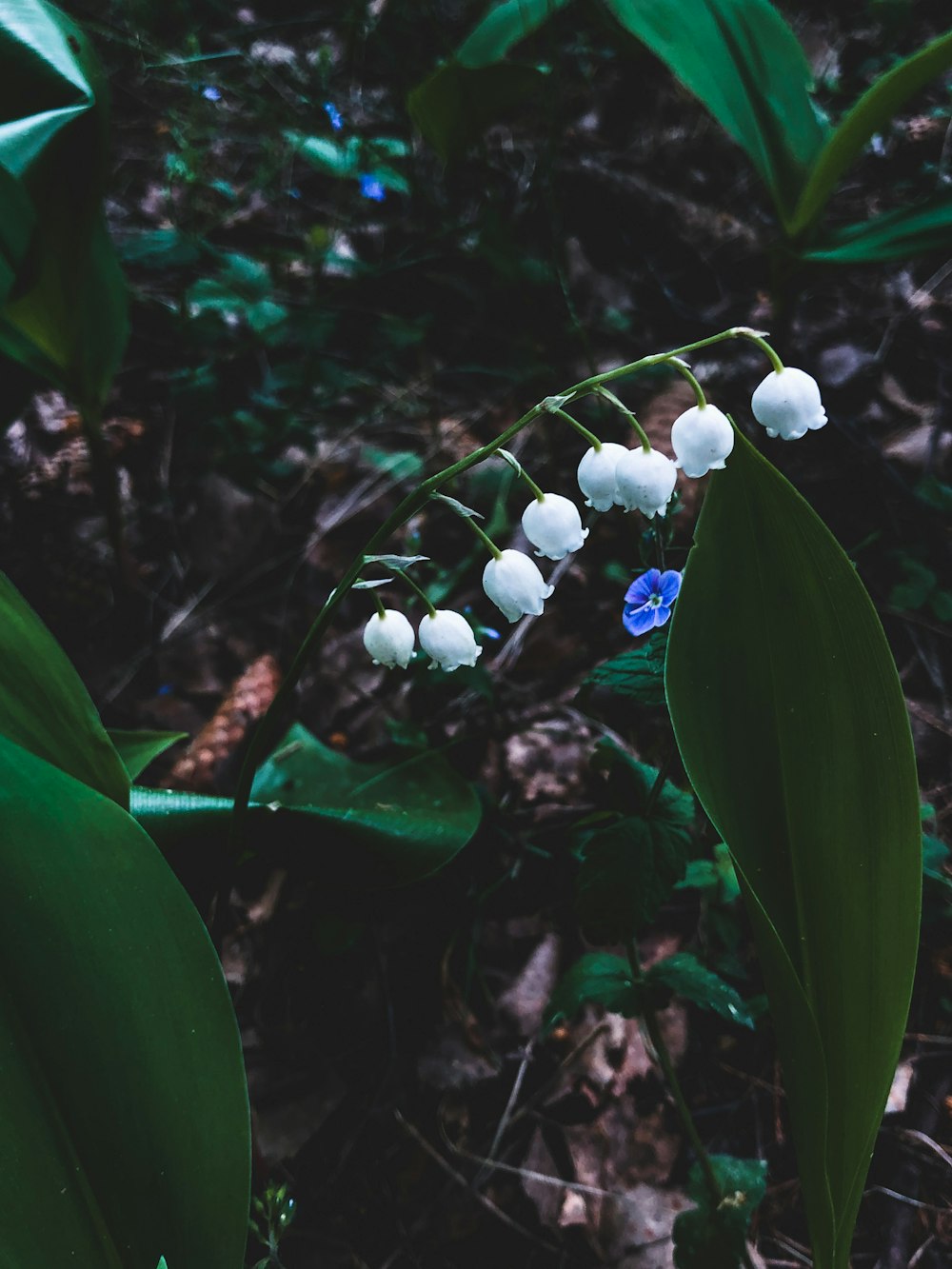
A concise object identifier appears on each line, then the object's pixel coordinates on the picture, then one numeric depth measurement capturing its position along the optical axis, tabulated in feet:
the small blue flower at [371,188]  1.03
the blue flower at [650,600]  0.61
